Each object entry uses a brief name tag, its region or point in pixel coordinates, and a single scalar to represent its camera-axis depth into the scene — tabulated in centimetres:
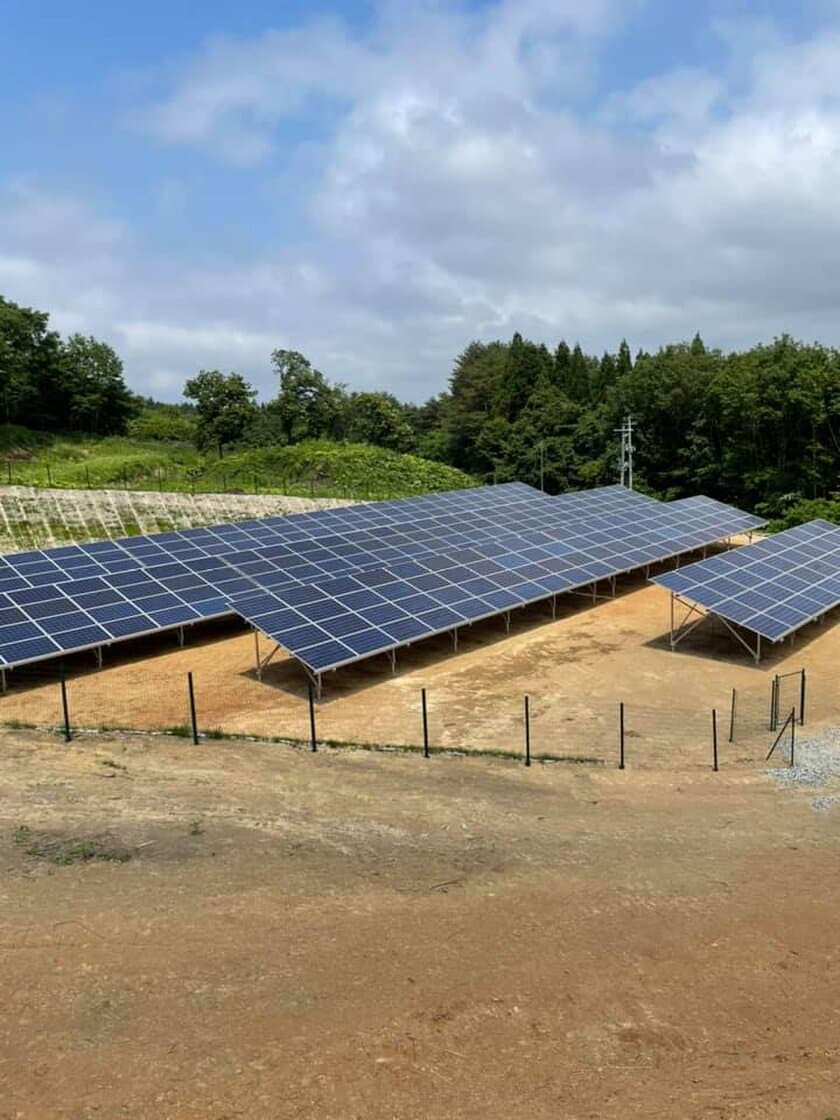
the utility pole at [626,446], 6168
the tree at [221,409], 7750
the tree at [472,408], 9350
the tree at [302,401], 8238
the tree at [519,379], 9119
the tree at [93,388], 7838
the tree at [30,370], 7312
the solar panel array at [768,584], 2781
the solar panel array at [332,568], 2559
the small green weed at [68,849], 1221
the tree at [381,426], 8875
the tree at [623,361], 9244
